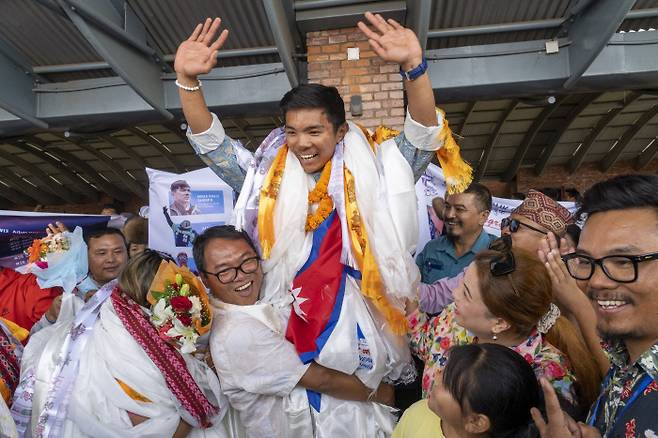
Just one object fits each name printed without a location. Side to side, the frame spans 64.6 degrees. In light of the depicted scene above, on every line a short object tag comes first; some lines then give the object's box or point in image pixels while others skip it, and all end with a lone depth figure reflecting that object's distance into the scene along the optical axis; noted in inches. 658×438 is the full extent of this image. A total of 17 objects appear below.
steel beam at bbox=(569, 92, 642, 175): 289.6
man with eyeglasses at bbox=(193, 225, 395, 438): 76.0
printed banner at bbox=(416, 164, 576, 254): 165.0
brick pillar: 174.7
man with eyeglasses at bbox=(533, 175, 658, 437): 44.7
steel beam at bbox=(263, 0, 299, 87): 148.6
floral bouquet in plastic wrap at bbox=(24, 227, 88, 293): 115.3
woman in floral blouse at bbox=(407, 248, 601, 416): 66.9
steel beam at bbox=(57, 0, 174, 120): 147.8
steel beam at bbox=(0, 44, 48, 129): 178.2
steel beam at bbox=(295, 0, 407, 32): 164.4
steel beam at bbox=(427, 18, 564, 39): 172.2
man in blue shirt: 128.6
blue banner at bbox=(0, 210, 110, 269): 154.8
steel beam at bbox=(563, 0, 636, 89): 144.6
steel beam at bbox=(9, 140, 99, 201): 319.3
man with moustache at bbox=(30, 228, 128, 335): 126.5
